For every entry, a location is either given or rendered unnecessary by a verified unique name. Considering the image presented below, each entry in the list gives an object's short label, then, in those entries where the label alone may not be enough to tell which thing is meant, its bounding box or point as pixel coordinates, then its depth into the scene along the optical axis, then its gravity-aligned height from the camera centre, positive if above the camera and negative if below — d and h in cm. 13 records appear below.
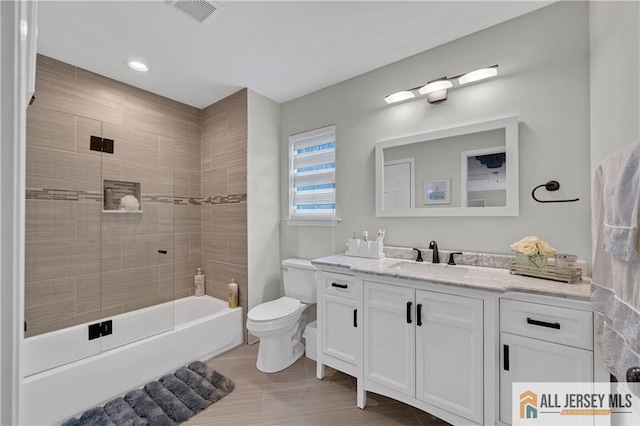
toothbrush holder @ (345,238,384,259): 219 -29
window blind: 268 +43
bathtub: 166 -106
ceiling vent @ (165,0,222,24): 162 +130
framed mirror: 178 +33
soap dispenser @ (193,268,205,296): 310 -81
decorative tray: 140 -32
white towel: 89 -19
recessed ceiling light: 224 +129
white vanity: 125 -66
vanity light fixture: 179 +95
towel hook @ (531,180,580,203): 162 +18
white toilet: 219 -88
